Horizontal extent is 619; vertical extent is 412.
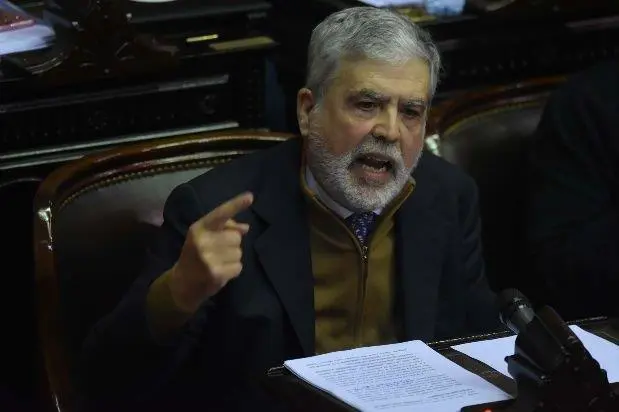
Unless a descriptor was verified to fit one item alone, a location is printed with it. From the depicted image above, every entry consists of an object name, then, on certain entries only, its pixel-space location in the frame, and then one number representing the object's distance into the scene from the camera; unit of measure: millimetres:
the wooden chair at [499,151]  6711
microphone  5899
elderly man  6247
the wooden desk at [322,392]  5910
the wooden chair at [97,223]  6305
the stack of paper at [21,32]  6794
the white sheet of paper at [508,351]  6027
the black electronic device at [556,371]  5819
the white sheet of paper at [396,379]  5913
